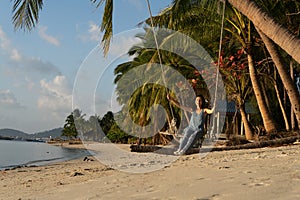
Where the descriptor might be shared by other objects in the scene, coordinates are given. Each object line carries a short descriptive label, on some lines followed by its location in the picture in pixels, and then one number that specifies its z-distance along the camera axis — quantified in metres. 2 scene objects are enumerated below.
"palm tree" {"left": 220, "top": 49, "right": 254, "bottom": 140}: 13.90
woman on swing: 6.77
